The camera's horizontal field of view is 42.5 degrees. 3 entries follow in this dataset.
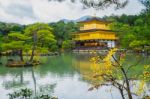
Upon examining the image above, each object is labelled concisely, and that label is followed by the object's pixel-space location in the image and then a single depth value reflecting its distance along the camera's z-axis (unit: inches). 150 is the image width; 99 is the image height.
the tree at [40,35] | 572.2
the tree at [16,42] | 528.1
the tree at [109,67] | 131.9
